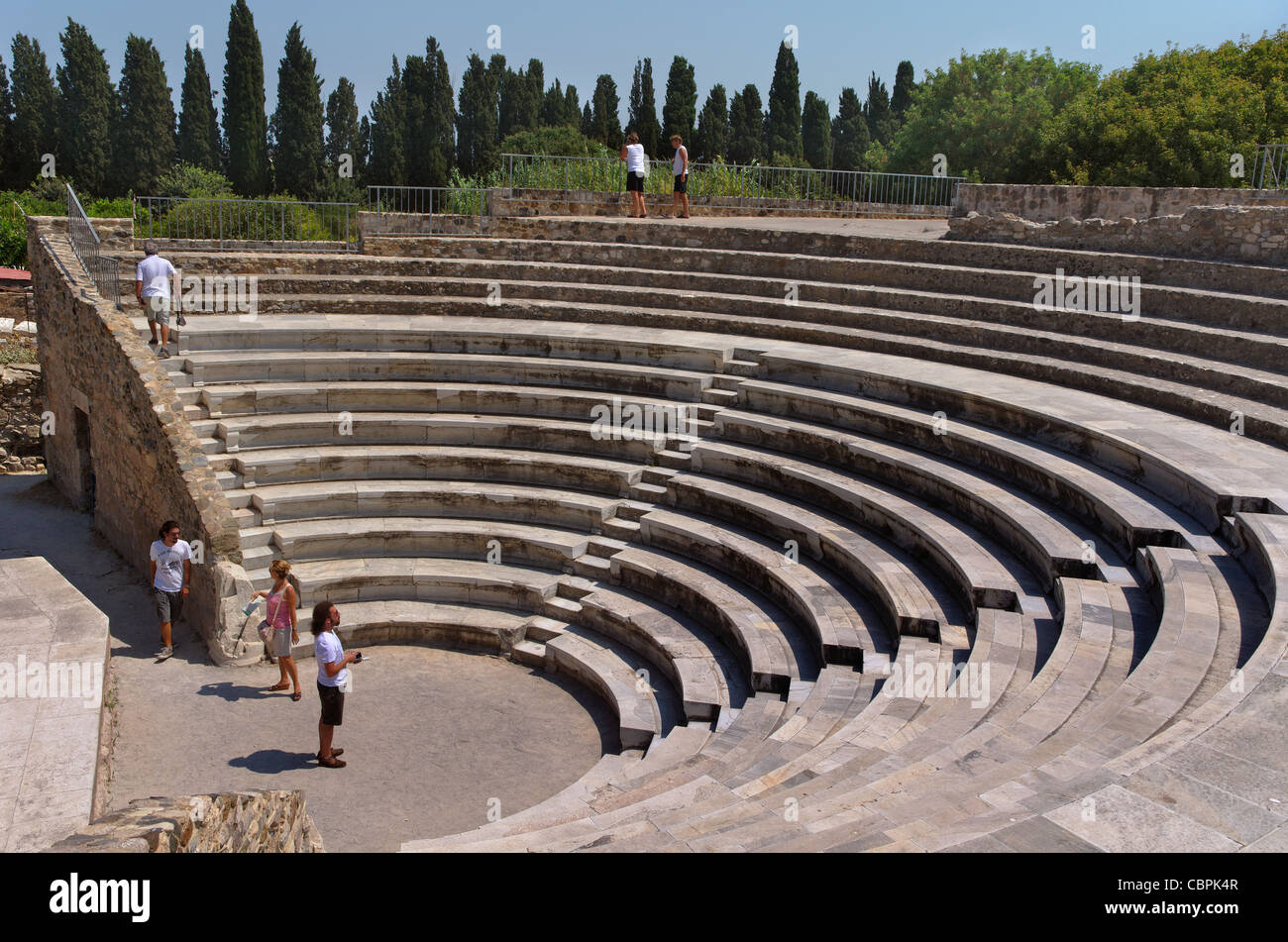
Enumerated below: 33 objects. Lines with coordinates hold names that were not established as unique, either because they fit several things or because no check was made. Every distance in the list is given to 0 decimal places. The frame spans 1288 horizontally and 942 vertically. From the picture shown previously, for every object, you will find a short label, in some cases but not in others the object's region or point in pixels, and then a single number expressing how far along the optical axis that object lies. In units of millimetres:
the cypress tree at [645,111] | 49812
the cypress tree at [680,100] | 50250
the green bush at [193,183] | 37312
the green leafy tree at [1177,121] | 24422
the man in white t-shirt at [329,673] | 8469
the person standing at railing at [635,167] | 17859
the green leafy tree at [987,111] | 34219
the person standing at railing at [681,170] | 17692
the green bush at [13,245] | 30094
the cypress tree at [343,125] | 46562
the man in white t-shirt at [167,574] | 10695
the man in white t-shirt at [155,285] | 12844
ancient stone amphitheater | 5496
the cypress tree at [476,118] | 49469
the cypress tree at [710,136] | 52625
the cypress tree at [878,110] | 62250
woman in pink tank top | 9906
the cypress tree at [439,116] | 46219
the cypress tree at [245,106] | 42250
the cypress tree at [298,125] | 42281
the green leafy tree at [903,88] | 63531
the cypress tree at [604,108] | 54406
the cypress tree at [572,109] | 56688
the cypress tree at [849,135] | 60062
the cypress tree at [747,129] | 54125
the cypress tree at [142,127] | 42719
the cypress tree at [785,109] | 54741
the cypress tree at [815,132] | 57781
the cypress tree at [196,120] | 44812
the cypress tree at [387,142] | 45938
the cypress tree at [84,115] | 42562
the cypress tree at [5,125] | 43719
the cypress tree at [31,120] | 43375
